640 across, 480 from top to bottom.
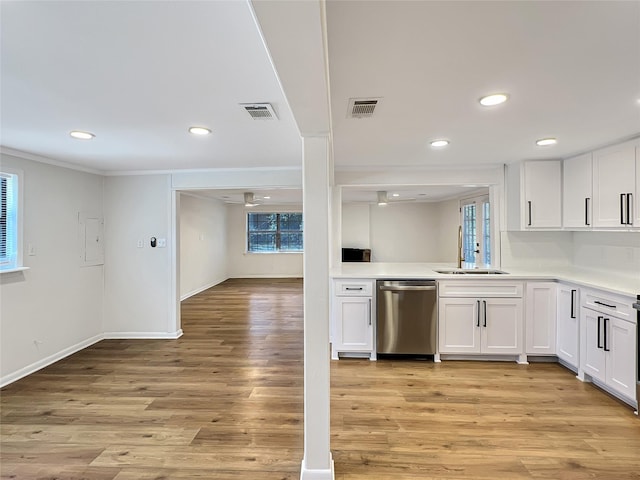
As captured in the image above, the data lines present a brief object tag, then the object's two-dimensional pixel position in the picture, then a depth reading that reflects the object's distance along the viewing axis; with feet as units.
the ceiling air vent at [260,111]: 6.76
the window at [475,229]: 18.80
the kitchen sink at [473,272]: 12.34
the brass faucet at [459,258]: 13.24
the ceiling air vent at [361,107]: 6.39
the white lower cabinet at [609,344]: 8.38
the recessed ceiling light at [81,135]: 8.55
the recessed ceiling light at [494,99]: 6.17
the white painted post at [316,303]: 5.96
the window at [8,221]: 10.17
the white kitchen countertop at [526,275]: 9.57
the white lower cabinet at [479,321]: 11.39
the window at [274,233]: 32.09
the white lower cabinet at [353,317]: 11.85
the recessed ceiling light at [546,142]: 9.24
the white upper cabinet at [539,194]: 11.68
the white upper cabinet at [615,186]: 8.95
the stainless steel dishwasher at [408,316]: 11.59
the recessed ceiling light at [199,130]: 8.30
